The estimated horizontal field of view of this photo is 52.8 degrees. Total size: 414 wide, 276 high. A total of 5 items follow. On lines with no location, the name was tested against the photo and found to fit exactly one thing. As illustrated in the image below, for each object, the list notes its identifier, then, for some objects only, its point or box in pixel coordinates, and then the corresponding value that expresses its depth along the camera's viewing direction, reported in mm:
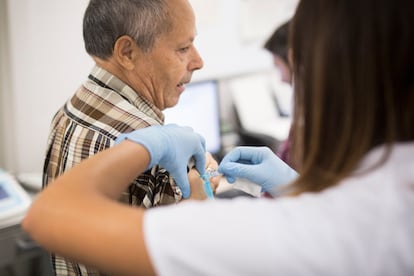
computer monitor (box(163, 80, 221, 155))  2137
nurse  521
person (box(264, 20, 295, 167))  1985
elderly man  955
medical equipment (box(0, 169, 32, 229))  1478
